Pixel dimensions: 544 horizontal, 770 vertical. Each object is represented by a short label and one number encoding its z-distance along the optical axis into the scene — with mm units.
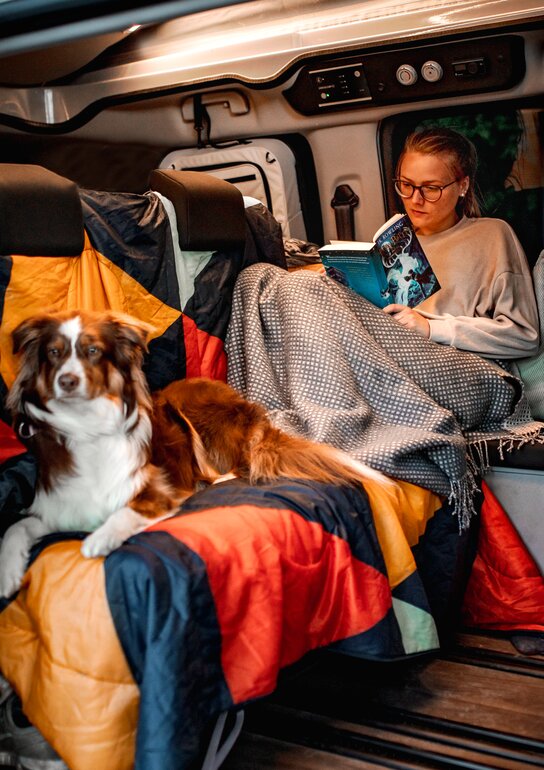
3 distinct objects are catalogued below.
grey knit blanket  2545
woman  3037
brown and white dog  1886
